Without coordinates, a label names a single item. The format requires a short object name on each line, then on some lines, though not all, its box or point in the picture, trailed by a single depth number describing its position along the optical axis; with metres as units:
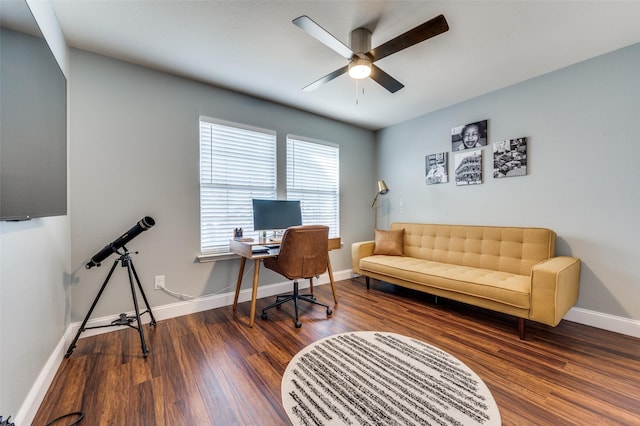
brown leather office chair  2.40
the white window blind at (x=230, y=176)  2.79
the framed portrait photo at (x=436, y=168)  3.44
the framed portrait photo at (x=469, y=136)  3.06
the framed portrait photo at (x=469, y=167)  3.11
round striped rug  1.32
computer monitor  2.81
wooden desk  2.37
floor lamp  4.34
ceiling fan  1.57
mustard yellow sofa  2.01
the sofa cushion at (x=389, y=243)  3.50
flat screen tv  0.95
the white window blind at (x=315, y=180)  3.47
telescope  1.96
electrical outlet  2.48
